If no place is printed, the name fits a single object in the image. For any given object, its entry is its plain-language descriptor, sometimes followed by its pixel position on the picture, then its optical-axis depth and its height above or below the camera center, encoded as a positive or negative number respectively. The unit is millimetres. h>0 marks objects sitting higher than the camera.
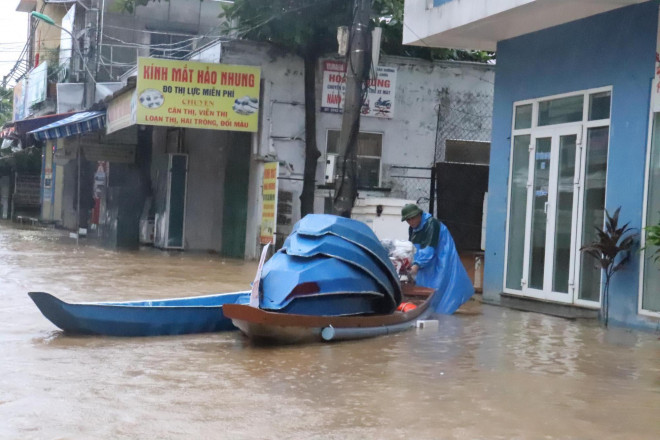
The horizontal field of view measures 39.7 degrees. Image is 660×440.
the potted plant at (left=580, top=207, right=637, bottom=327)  10445 -383
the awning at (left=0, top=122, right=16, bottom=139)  31928 +1817
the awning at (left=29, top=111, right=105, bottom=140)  24359 +1571
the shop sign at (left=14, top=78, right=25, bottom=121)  38834 +3622
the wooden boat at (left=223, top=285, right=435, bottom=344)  8461 -1237
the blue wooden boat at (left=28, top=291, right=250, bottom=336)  9031 -1297
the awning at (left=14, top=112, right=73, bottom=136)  28281 +1944
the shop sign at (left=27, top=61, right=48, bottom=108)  34000 +3873
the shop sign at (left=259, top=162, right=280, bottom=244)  19266 -168
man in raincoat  11719 -801
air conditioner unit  15992 +539
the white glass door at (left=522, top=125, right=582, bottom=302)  11790 -50
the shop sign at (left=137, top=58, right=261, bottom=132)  19234 +2138
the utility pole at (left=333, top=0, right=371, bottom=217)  13258 +1304
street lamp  27375 +4114
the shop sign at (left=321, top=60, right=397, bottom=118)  20594 +2470
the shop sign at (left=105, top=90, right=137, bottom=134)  20062 +1813
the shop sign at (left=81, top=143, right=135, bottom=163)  27734 +1056
